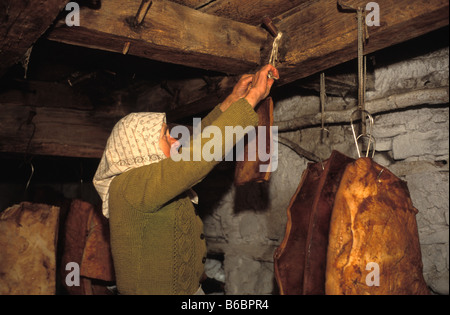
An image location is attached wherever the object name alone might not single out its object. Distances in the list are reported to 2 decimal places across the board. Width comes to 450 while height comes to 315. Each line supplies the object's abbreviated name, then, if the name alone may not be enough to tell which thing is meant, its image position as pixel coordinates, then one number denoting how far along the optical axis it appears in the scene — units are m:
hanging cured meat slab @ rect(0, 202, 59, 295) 2.65
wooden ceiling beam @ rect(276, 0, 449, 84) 1.45
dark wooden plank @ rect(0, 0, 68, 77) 1.44
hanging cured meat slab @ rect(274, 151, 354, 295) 1.44
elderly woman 1.70
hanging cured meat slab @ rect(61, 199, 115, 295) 2.98
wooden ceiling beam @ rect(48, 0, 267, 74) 1.70
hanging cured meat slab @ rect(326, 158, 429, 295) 1.35
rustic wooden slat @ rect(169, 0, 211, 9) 1.94
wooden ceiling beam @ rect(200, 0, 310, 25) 1.92
